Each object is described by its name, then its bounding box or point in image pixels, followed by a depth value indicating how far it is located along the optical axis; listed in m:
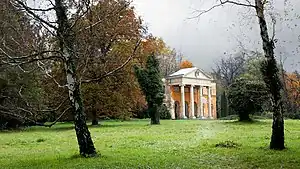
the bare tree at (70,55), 12.96
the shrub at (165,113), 58.48
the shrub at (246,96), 31.62
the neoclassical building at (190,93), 67.81
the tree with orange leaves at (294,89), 24.44
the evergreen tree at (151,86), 37.81
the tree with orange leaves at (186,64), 90.91
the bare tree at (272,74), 13.55
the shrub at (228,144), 14.93
